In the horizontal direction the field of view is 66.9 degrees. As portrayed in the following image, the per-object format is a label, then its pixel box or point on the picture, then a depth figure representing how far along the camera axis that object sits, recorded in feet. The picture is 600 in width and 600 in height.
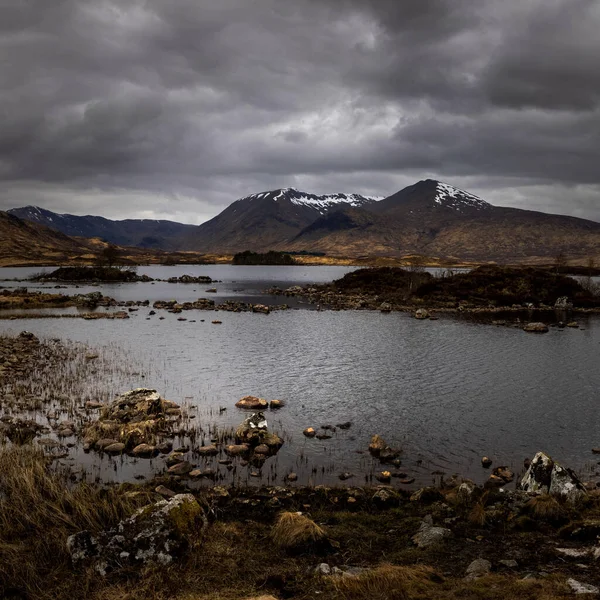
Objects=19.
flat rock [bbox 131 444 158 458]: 74.38
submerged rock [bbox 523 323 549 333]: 214.10
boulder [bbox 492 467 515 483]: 67.75
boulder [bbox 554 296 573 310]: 311.47
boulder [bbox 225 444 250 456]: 75.59
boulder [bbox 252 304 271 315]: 282.77
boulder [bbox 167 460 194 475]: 66.95
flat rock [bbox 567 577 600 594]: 32.55
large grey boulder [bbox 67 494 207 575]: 38.40
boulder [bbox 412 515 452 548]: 45.23
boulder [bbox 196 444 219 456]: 75.31
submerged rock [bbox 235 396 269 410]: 100.73
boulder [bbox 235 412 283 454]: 79.00
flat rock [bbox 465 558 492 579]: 37.24
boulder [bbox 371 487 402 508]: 57.47
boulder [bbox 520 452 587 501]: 56.03
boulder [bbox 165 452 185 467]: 70.95
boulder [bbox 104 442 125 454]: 75.41
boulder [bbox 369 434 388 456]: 78.11
